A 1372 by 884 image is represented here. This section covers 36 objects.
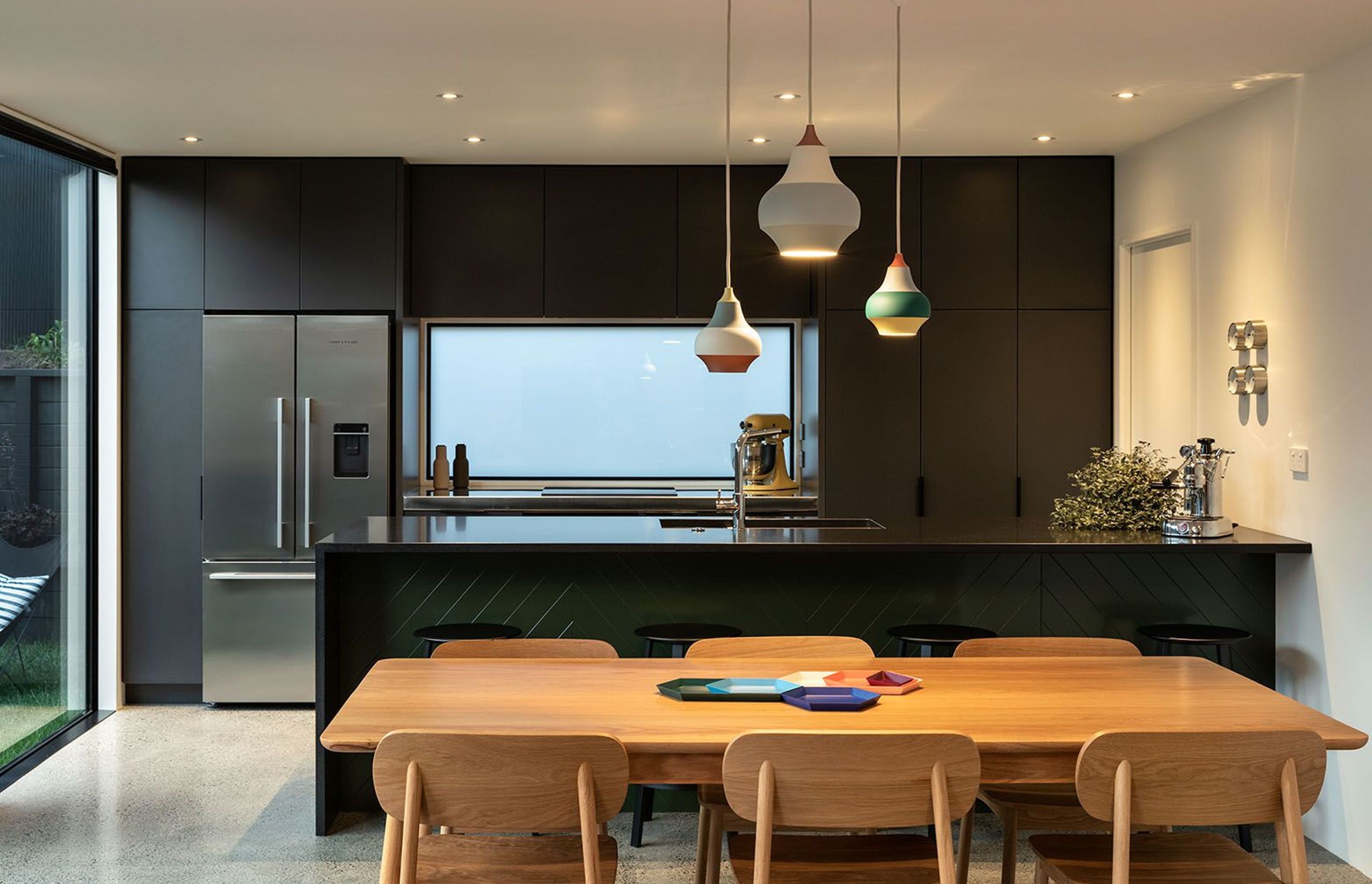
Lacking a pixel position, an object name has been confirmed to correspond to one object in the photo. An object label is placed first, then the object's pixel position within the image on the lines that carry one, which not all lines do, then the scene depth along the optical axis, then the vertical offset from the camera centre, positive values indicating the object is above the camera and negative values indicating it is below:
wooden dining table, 2.48 -0.58
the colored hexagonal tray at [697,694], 2.79 -0.57
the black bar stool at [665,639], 4.02 -0.64
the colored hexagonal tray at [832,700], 2.71 -0.57
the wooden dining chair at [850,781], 2.36 -0.64
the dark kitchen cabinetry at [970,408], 5.96 +0.12
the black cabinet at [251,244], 5.94 +0.88
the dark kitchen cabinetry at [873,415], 5.95 +0.09
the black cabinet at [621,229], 6.11 +0.98
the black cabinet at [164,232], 5.92 +0.93
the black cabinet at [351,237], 5.95 +0.92
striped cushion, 4.91 -0.63
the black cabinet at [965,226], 5.94 +0.96
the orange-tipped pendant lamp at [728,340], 3.69 +0.27
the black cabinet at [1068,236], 5.94 +0.92
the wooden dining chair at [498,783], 2.38 -0.65
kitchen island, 4.28 -0.53
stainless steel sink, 4.98 -0.35
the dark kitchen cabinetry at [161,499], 5.96 -0.30
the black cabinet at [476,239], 6.11 +0.93
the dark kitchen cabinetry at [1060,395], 5.96 +0.18
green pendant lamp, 3.72 +0.38
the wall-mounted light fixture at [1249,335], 4.52 +0.35
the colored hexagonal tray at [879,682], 2.89 -0.56
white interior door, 5.29 +0.39
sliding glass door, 4.99 -0.03
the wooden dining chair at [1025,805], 3.18 -0.92
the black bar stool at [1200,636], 4.02 -0.64
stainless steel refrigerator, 5.90 -0.15
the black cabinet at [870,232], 5.95 +0.94
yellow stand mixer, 6.38 -0.17
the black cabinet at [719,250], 6.10 +0.88
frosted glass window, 6.73 +0.16
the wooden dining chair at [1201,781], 2.40 -0.65
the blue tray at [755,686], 2.81 -0.56
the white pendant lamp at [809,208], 3.33 +0.59
